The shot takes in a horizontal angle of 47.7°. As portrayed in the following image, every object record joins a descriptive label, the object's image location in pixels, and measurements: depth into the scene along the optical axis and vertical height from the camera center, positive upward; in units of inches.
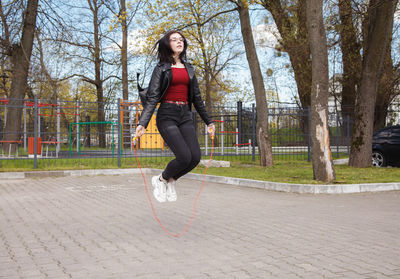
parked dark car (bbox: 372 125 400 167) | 597.0 -2.2
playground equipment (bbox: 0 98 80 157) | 645.9 +15.9
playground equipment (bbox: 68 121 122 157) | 682.2 +24.0
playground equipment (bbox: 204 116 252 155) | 749.3 +16.8
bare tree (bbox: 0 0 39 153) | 754.8 +164.9
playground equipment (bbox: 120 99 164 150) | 703.1 +18.3
